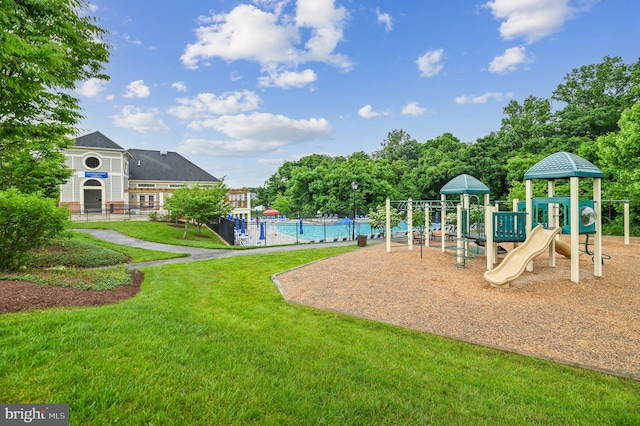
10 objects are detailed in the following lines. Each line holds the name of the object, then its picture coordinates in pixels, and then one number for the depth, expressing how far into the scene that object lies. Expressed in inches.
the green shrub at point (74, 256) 398.6
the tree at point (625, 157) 590.2
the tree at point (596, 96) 1164.5
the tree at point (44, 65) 174.9
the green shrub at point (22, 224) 309.7
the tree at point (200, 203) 790.5
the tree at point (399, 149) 2640.3
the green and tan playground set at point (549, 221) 328.2
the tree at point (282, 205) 2014.0
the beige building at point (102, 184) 1353.3
